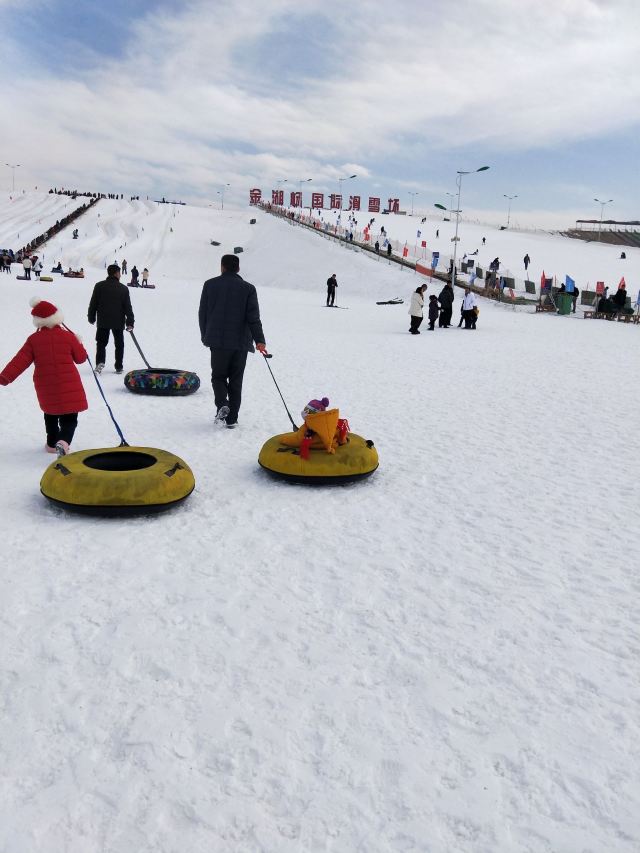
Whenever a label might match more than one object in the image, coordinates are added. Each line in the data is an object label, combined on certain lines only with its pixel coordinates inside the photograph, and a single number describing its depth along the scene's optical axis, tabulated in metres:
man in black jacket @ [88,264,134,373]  9.42
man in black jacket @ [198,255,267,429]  6.62
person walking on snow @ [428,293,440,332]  19.09
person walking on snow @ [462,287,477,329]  20.20
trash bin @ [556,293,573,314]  27.64
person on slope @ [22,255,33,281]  33.41
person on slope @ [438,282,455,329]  20.14
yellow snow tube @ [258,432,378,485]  5.32
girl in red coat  5.45
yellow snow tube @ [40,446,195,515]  4.42
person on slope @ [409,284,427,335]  17.39
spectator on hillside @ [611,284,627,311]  24.59
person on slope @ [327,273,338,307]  28.01
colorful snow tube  8.42
